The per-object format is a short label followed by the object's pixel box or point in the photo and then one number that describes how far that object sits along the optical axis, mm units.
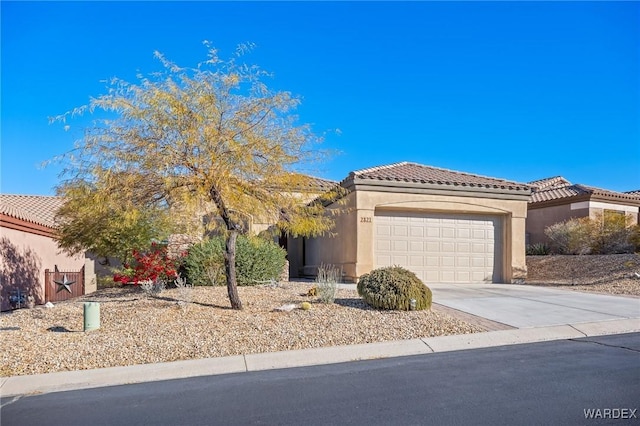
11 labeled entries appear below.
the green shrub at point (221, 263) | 14547
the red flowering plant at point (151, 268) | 14398
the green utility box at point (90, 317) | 9008
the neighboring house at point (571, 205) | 23984
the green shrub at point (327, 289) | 10859
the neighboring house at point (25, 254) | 15641
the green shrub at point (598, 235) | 19859
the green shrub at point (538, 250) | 22672
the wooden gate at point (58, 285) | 18344
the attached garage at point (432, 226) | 16234
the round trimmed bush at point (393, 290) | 10188
